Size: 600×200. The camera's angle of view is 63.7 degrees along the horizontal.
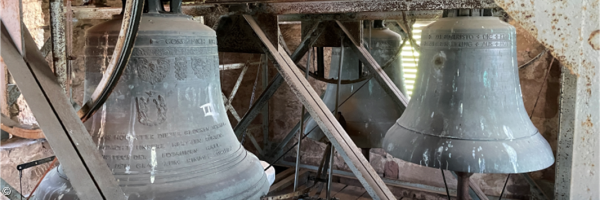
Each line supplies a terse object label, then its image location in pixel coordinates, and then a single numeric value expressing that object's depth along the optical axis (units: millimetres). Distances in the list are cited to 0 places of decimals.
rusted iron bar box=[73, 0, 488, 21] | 1553
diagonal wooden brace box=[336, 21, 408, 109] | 2627
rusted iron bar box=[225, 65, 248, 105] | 4085
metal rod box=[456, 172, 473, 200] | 1904
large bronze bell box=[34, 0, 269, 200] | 1144
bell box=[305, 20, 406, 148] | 2873
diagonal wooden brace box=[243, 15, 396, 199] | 1701
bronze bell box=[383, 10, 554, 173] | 1617
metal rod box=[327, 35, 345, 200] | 2561
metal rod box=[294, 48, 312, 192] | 2498
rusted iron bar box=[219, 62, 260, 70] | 4332
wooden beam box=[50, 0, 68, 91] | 1037
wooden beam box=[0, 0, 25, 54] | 923
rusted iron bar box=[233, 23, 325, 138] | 2182
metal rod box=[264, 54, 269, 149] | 5284
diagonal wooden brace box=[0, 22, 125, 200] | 875
